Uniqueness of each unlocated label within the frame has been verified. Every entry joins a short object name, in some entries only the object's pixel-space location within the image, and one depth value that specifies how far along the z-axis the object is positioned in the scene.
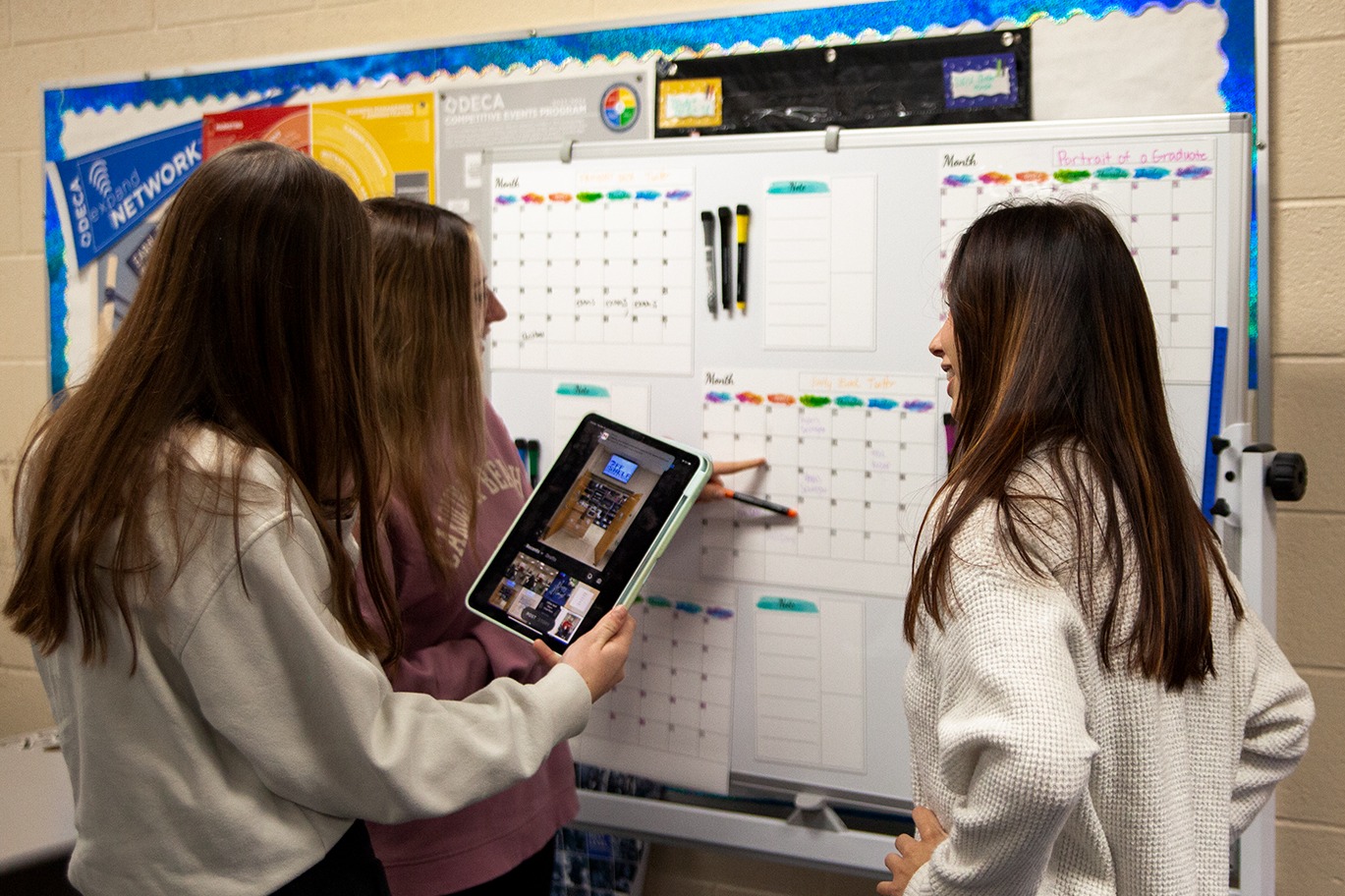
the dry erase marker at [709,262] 1.55
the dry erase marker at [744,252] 1.53
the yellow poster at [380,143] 1.91
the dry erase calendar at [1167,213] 1.36
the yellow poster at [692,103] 1.69
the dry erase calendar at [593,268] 1.58
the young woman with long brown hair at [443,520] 1.22
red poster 2.02
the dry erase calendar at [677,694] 1.54
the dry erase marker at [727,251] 1.54
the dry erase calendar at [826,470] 1.47
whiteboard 1.38
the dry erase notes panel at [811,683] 1.49
